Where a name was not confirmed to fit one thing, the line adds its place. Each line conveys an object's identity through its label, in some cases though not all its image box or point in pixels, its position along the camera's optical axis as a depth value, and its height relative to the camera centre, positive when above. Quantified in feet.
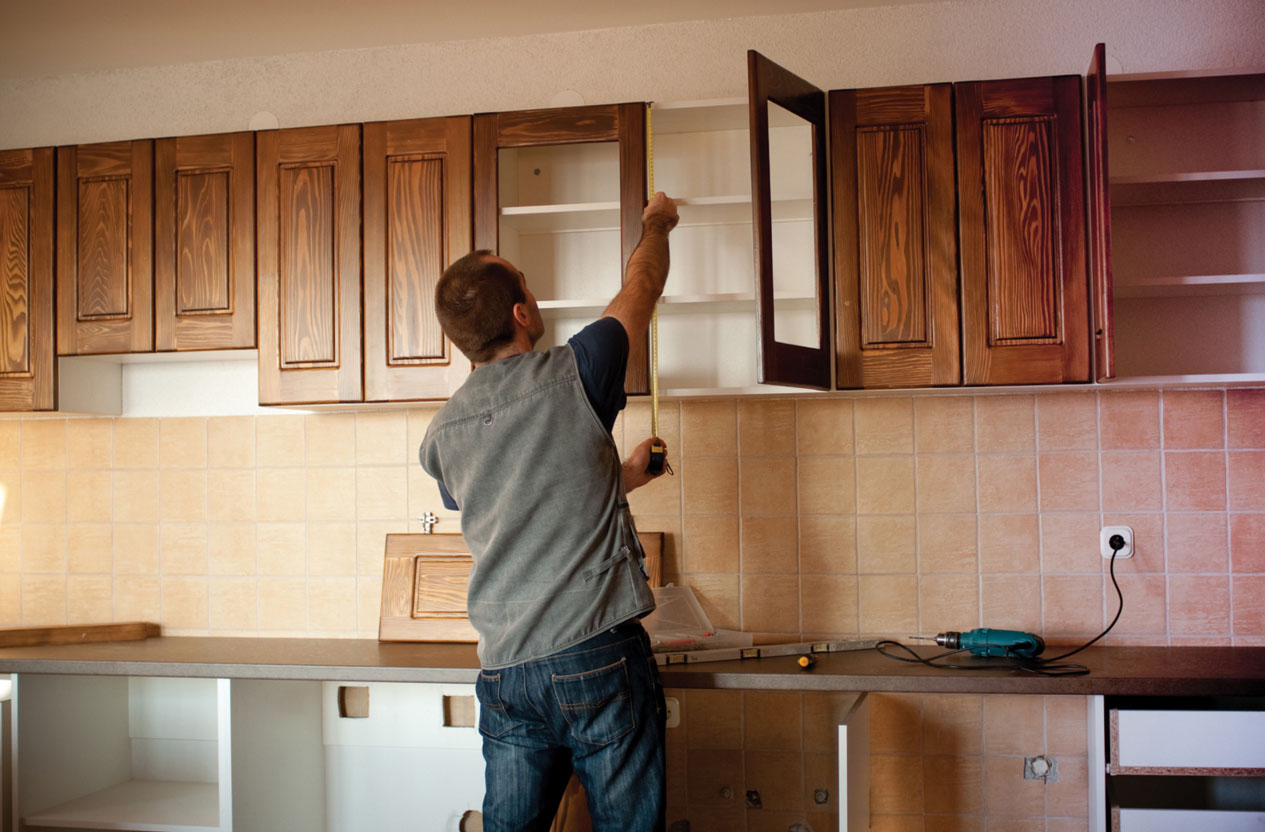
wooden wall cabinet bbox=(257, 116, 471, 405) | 8.23 +1.60
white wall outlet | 8.21 -0.86
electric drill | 7.30 -1.55
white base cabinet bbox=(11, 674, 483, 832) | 8.18 -2.82
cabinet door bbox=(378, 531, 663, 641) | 8.80 -1.33
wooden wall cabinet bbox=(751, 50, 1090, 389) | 7.50 +1.58
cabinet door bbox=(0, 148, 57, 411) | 8.82 +1.50
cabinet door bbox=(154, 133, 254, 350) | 8.57 +1.79
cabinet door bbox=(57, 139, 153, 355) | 8.72 +1.78
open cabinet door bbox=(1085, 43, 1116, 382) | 7.14 +1.62
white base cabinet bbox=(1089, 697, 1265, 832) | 6.63 -2.15
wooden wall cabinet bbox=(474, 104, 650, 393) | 8.02 +2.07
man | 5.71 -0.73
